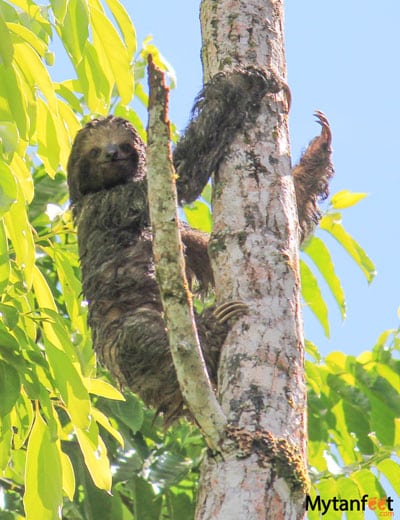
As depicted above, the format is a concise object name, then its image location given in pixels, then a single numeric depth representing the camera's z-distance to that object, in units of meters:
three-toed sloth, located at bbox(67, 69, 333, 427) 9.29
